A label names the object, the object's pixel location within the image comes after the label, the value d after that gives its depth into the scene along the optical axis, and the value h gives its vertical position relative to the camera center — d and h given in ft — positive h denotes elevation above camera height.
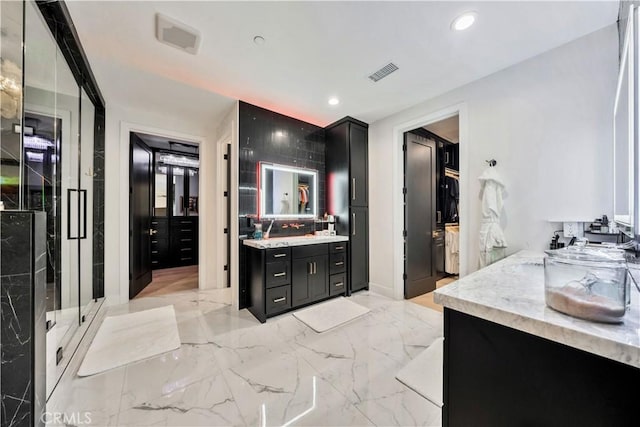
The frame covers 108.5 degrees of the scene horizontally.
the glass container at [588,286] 1.96 -0.69
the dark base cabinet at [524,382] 1.84 -1.56
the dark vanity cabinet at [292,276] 8.63 -2.55
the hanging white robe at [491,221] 7.29 -0.25
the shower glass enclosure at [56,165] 5.22 +1.44
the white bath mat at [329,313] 8.28 -3.94
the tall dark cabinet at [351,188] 11.35 +1.33
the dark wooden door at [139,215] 10.70 +0.01
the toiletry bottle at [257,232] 9.86 -0.76
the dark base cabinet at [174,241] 15.96 -1.91
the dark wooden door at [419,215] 10.93 -0.06
